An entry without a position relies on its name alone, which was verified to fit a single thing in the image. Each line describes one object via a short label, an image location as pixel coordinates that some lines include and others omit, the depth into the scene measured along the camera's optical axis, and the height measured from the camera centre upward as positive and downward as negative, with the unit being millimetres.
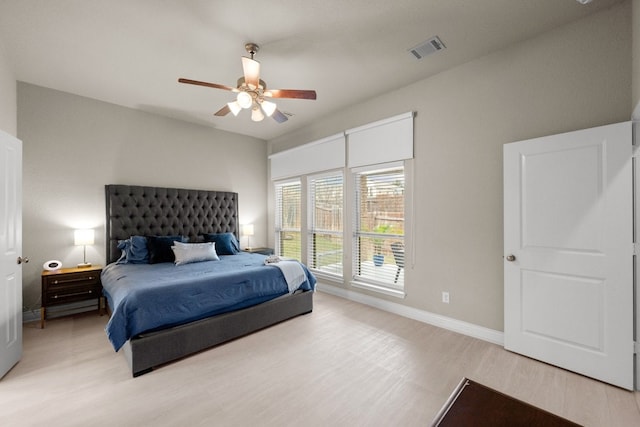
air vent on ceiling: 2605 +1610
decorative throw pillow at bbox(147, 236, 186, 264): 3740 -488
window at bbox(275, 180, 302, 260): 5219 -122
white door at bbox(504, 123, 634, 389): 2088 -338
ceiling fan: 2447 +1156
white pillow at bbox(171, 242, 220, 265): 3633 -525
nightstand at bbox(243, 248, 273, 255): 5088 -706
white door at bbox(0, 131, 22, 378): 2223 -305
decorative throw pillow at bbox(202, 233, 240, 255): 4395 -466
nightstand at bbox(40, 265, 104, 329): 3215 -873
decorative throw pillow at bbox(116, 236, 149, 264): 3696 -497
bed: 2332 -701
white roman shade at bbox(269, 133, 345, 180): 4305 +957
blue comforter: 2258 -742
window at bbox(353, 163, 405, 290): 3660 -188
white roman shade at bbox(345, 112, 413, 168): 3473 +964
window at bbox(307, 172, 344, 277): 4430 -177
